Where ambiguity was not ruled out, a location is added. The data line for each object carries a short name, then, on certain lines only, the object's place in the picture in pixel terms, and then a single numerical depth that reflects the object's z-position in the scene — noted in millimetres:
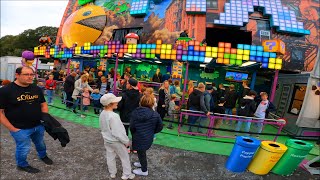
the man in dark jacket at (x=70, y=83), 9453
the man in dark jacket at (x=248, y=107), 7285
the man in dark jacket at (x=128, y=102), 5014
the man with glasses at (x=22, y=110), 3729
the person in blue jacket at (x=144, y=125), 4074
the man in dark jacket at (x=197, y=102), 6900
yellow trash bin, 4754
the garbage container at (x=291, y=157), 4754
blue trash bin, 4730
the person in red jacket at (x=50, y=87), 10414
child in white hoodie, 3848
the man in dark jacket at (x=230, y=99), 8836
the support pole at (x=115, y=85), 9888
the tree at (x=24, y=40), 57031
